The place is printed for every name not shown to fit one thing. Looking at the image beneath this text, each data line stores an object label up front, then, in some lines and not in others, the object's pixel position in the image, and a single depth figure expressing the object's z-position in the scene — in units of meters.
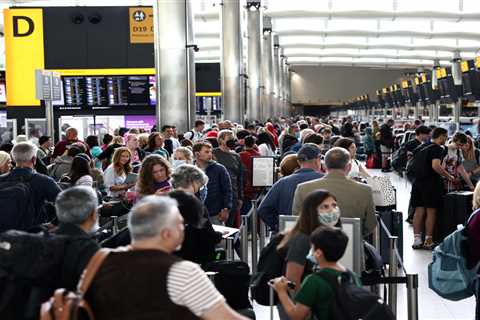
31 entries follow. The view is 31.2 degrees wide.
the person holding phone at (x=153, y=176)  7.42
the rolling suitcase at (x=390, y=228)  9.05
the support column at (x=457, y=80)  23.90
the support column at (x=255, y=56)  37.09
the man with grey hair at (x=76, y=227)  4.09
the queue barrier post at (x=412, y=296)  5.77
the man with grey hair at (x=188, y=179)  6.52
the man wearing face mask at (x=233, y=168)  10.63
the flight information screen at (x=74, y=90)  23.70
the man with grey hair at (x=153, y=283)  3.57
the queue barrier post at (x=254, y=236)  9.80
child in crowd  4.39
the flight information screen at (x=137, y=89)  23.53
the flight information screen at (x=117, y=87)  23.55
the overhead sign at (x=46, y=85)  14.34
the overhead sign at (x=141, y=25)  22.61
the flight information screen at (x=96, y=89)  23.64
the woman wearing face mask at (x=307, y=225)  5.19
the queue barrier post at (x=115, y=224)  8.52
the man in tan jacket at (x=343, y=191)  6.28
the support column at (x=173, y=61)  18.28
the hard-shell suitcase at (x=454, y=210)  11.19
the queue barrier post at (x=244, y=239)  8.35
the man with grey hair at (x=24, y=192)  7.05
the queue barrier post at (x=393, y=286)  7.02
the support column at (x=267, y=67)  44.69
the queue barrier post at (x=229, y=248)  7.12
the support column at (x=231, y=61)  28.34
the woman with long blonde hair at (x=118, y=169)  9.98
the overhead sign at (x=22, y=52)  22.66
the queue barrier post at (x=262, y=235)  10.11
